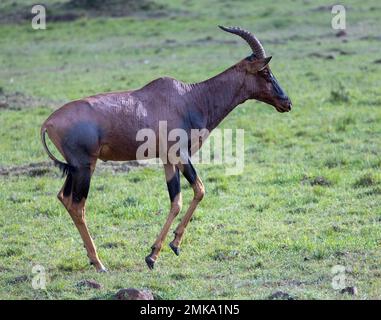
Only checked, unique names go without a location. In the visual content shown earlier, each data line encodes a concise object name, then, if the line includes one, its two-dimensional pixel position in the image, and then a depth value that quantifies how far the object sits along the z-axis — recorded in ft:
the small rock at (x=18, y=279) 60.13
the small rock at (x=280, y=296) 52.21
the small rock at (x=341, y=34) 180.96
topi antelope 62.85
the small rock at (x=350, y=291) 54.24
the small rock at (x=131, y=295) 52.29
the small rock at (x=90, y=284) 57.67
